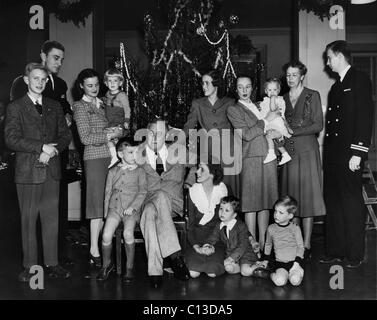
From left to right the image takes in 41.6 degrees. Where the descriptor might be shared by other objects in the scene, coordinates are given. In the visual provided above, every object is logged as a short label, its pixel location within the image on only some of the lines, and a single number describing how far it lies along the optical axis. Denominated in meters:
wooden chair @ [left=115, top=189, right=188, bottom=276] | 3.88
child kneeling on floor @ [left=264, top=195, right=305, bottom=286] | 3.82
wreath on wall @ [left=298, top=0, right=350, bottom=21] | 5.38
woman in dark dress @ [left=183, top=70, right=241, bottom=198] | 4.46
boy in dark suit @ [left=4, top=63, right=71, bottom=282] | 3.66
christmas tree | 5.78
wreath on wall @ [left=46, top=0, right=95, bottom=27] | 5.77
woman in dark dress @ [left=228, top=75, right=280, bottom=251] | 4.25
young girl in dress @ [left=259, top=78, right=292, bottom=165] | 4.25
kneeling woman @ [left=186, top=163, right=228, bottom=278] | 4.14
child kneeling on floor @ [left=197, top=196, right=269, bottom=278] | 3.95
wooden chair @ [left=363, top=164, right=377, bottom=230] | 5.79
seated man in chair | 3.78
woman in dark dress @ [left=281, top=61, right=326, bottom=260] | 4.32
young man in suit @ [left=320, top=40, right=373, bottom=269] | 4.05
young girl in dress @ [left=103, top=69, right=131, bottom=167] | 4.24
